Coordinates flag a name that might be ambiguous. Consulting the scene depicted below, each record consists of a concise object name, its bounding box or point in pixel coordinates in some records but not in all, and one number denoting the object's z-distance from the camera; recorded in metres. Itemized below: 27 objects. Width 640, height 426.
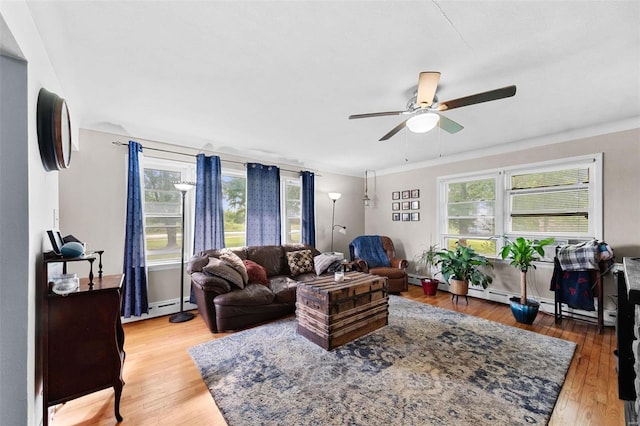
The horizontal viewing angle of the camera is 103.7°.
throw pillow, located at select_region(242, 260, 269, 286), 3.44
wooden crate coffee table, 2.53
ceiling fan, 1.79
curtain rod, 3.18
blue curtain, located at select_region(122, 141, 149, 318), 3.17
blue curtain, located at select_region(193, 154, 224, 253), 3.69
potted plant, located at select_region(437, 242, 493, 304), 3.83
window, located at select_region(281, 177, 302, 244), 4.75
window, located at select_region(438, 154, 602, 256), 3.34
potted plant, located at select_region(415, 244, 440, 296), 4.36
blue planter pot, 3.10
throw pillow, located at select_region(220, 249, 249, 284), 3.26
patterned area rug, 1.69
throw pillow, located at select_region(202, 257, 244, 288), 3.03
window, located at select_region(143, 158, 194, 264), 3.50
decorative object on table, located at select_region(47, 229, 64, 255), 1.49
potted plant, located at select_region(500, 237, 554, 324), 3.11
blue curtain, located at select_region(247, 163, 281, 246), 4.23
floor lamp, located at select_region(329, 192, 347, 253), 5.43
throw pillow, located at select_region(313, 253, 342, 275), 3.98
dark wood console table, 1.48
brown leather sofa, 2.91
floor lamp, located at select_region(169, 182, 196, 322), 3.23
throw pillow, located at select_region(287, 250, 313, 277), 4.05
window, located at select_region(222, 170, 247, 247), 4.12
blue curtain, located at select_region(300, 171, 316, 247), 4.90
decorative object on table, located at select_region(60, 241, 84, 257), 1.50
